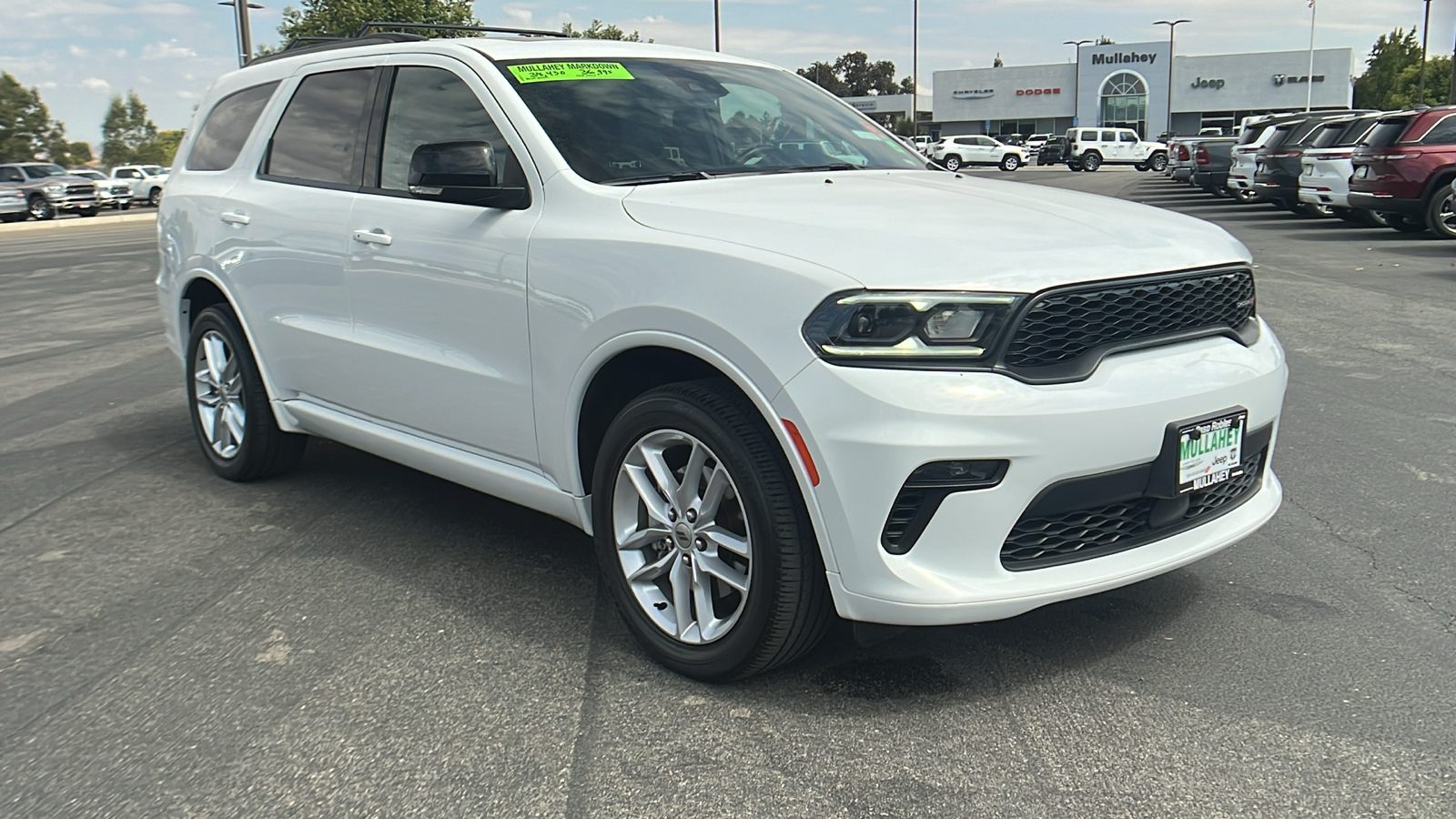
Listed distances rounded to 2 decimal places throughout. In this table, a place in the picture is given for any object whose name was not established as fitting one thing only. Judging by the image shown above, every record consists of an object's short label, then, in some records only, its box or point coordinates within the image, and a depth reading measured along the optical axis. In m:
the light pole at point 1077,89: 82.69
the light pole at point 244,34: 28.42
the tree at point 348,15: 44.62
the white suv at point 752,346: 2.82
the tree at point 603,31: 60.72
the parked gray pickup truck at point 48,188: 40.09
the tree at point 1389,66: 80.50
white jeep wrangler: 53.38
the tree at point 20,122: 88.38
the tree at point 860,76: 143.25
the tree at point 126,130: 118.38
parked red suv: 16.02
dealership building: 80.19
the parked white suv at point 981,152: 57.34
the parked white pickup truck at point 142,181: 51.97
